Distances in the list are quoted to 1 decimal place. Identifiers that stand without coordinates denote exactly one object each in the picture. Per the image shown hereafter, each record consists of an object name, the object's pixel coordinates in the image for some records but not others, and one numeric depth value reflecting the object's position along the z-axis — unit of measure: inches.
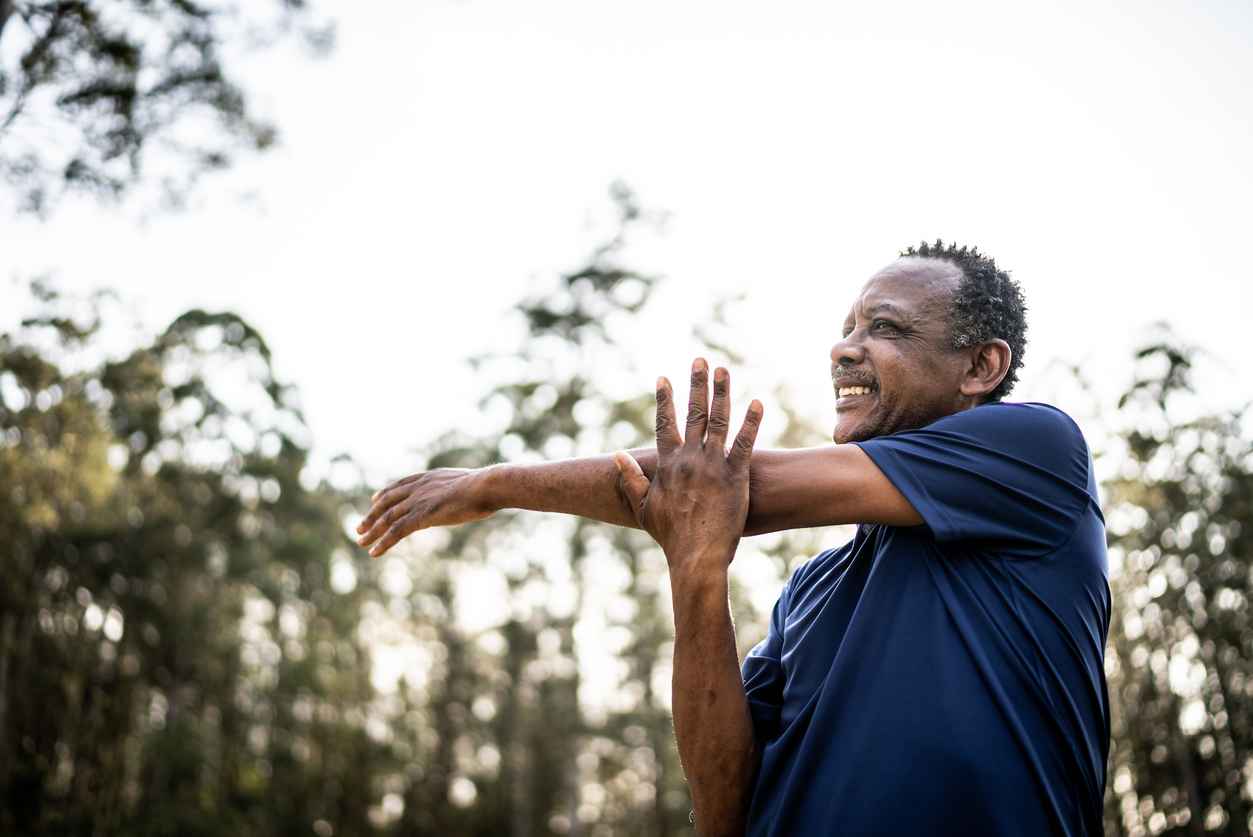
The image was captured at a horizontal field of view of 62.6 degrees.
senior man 81.0
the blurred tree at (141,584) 638.5
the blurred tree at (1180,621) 412.2
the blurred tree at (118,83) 325.1
